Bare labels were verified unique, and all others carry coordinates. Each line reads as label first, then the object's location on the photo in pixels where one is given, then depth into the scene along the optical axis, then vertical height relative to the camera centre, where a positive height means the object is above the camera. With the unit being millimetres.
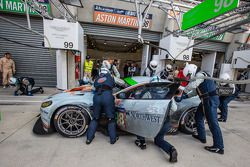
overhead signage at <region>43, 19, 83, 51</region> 4633 +1032
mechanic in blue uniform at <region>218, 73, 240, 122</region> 3594 -837
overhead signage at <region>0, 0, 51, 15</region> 5672 +2340
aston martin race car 2078 -805
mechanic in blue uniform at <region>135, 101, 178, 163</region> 1894 -1201
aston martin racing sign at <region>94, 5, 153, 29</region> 6539 +2531
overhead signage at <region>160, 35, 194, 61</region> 5719 +989
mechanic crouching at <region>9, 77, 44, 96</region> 4711 -920
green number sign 2879 +1596
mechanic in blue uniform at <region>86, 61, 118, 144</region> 2210 -714
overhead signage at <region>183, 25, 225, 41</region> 5927 +1800
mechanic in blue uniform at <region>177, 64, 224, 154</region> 2200 -525
